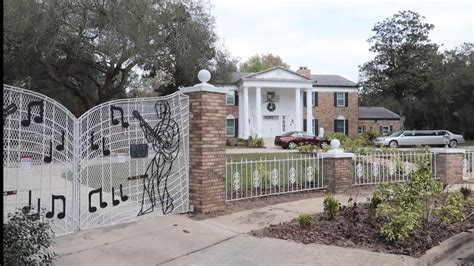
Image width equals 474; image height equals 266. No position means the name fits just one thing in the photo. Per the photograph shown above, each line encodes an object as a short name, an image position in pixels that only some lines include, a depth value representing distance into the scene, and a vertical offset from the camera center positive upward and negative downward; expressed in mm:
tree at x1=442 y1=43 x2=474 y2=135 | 43188 +4883
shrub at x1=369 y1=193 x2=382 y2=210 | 7293 -1000
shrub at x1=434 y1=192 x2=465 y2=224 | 6598 -1047
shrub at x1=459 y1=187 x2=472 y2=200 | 9100 -1089
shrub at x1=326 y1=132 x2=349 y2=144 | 30284 +177
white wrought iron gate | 5836 -256
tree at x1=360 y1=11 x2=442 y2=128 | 40969 +6599
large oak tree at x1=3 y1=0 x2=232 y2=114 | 20359 +4745
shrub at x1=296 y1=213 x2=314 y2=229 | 6738 -1195
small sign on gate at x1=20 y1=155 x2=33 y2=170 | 5777 -252
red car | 31336 -53
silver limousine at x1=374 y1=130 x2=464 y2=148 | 33938 -24
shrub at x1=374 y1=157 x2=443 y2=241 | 6027 -942
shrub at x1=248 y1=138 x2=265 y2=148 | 33297 -252
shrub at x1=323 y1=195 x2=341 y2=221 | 7203 -1080
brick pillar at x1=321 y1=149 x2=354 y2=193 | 10266 -701
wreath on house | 41219 +2892
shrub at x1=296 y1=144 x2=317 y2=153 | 13217 -287
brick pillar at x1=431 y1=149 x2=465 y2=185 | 11945 -718
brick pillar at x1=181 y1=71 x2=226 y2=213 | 7883 -136
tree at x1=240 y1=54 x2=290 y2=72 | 68688 +12073
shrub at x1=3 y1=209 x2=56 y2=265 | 4324 -964
